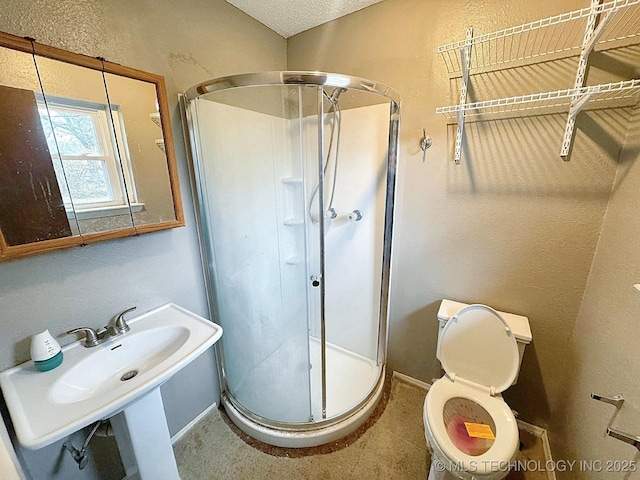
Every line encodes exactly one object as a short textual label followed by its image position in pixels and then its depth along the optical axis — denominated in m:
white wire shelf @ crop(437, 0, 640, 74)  1.01
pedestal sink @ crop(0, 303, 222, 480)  0.77
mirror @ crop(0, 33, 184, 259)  0.86
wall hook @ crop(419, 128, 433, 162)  1.50
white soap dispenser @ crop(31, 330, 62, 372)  0.92
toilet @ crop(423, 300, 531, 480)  1.03
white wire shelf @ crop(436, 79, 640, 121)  0.99
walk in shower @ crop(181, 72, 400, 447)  1.37
